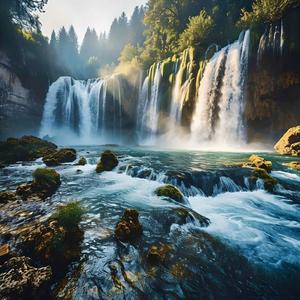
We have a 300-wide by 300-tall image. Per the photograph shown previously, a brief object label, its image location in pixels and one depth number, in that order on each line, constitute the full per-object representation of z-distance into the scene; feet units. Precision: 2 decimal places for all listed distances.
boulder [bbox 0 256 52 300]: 8.70
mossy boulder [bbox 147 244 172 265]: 11.97
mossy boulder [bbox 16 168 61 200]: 20.97
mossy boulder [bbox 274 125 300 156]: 47.01
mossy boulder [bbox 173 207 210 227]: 16.93
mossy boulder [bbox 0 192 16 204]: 19.35
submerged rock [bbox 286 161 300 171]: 32.79
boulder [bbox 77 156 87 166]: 38.13
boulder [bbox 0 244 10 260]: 11.49
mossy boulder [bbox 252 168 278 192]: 25.25
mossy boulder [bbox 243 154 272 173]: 30.99
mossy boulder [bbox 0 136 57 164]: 42.73
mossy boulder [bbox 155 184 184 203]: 21.73
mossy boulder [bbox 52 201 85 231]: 13.71
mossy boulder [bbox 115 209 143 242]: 13.94
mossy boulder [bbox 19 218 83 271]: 11.11
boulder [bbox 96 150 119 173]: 33.58
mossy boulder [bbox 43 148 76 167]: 38.01
